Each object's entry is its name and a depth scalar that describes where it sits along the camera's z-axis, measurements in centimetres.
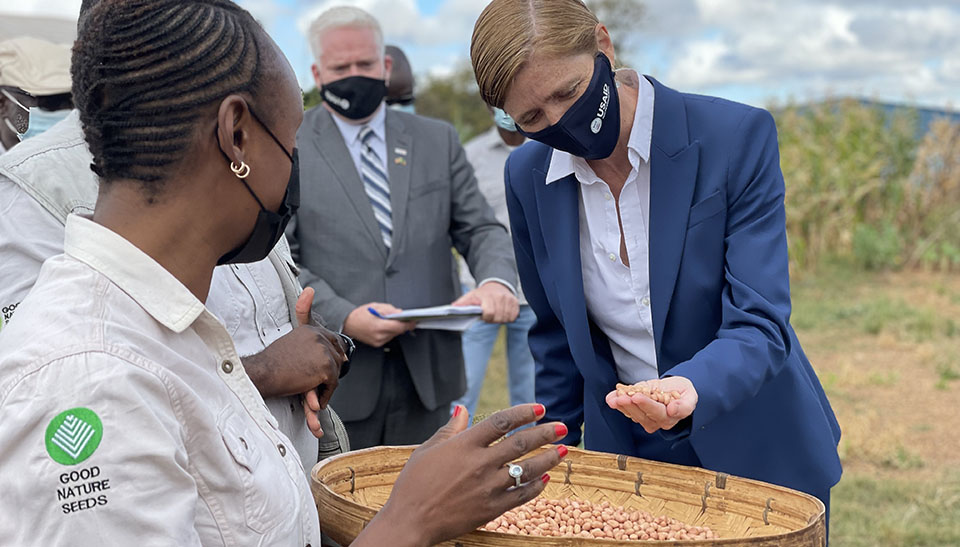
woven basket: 183
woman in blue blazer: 231
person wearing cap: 278
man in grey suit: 399
